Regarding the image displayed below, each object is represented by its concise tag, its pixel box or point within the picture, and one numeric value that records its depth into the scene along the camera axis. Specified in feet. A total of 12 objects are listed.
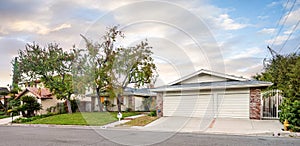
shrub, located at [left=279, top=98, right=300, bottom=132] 37.83
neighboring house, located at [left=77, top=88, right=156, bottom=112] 89.25
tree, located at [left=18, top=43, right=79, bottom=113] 71.92
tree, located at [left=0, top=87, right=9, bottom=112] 90.75
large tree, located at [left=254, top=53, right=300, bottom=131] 39.18
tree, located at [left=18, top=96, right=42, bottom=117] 71.64
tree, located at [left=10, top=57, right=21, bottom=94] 74.08
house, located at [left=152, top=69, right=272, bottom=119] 51.78
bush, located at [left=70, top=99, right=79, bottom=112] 83.67
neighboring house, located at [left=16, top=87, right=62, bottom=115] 82.17
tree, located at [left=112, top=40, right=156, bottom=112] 71.10
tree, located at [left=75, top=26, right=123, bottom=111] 69.56
